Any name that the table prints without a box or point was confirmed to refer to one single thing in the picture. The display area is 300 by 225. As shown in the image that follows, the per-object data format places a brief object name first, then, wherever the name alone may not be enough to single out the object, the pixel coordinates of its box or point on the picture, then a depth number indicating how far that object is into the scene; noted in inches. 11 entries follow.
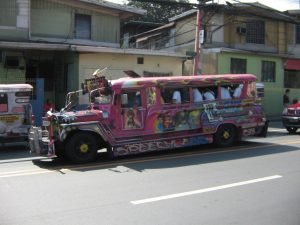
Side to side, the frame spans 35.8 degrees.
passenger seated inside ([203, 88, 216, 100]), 525.3
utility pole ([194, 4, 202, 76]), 825.1
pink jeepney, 454.6
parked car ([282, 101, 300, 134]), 708.0
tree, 2002.1
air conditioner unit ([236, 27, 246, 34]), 1134.4
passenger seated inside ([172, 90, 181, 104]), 503.5
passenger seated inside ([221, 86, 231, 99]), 535.8
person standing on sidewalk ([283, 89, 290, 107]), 1097.7
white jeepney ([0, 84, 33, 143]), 573.6
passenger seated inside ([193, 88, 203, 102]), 516.4
